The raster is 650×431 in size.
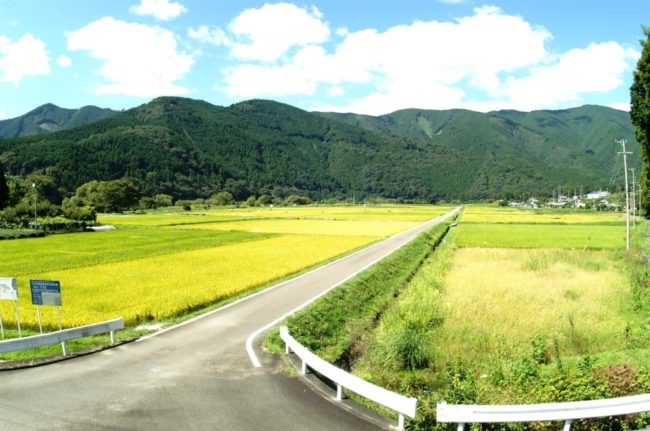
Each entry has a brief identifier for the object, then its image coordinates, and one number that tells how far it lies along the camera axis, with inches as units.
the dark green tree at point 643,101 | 1070.4
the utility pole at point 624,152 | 1532.7
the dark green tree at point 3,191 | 2979.8
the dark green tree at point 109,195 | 5649.6
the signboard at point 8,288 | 522.9
